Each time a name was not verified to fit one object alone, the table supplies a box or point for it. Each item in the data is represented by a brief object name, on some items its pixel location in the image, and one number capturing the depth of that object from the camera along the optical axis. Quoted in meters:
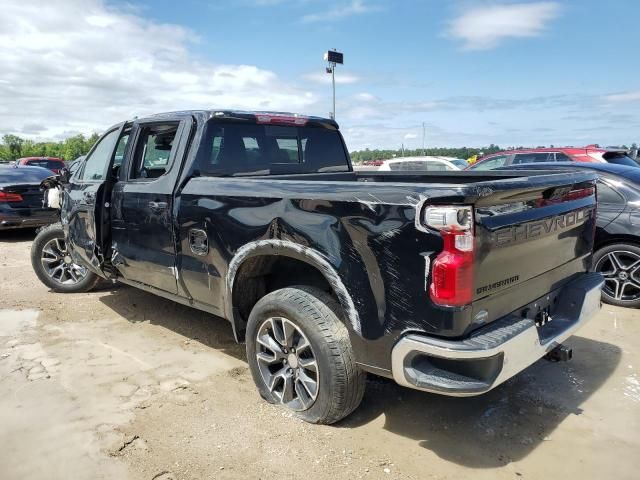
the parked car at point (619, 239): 5.27
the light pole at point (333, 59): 25.33
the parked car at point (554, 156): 8.88
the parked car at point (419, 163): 14.00
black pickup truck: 2.47
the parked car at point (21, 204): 9.41
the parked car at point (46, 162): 21.69
